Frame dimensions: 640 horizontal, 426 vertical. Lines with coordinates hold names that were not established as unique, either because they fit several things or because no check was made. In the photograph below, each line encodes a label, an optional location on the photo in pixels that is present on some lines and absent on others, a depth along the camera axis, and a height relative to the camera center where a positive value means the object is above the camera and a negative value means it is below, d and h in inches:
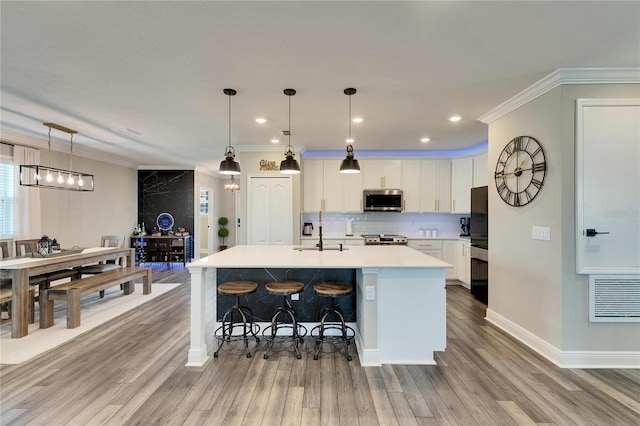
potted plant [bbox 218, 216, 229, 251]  385.4 -22.0
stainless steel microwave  224.7 +10.5
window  176.7 +10.3
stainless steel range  216.5 -20.0
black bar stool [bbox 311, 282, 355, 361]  108.8 -46.7
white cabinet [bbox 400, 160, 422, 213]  230.7 +23.6
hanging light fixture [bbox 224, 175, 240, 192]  273.3 +26.1
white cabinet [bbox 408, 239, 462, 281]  216.2 -27.2
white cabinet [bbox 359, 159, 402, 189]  230.5 +31.6
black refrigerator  170.7 -17.6
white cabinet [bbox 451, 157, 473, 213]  213.0 +22.5
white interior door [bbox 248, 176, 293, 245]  209.3 +2.6
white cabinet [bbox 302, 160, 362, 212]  230.5 +20.4
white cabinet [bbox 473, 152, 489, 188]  194.9 +30.6
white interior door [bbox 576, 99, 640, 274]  100.7 +9.6
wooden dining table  123.5 -26.3
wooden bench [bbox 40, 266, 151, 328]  134.6 -38.7
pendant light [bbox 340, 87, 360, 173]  127.8 +21.9
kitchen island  103.6 -35.0
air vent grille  101.1 -29.6
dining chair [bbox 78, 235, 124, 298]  182.5 -34.8
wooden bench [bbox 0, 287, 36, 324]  124.1 -37.7
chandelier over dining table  155.8 +20.9
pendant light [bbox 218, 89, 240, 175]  125.8 +21.2
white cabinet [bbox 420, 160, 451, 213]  230.2 +26.7
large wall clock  113.8 +18.2
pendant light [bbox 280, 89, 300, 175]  128.0 +21.6
